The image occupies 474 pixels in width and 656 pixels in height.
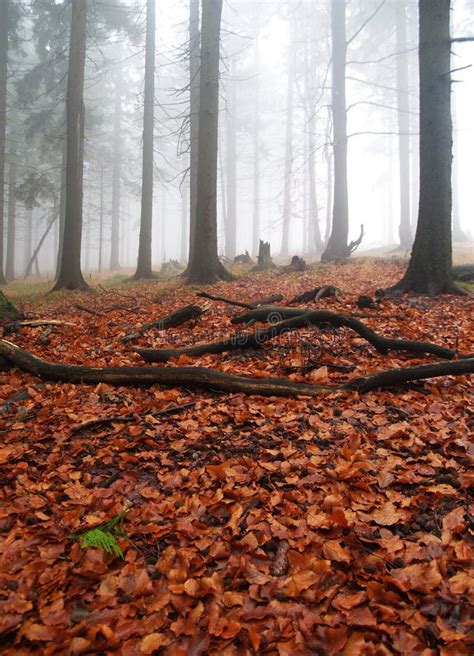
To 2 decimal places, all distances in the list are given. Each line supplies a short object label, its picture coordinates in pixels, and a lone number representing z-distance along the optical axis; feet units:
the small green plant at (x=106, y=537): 7.07
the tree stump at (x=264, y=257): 44.40
